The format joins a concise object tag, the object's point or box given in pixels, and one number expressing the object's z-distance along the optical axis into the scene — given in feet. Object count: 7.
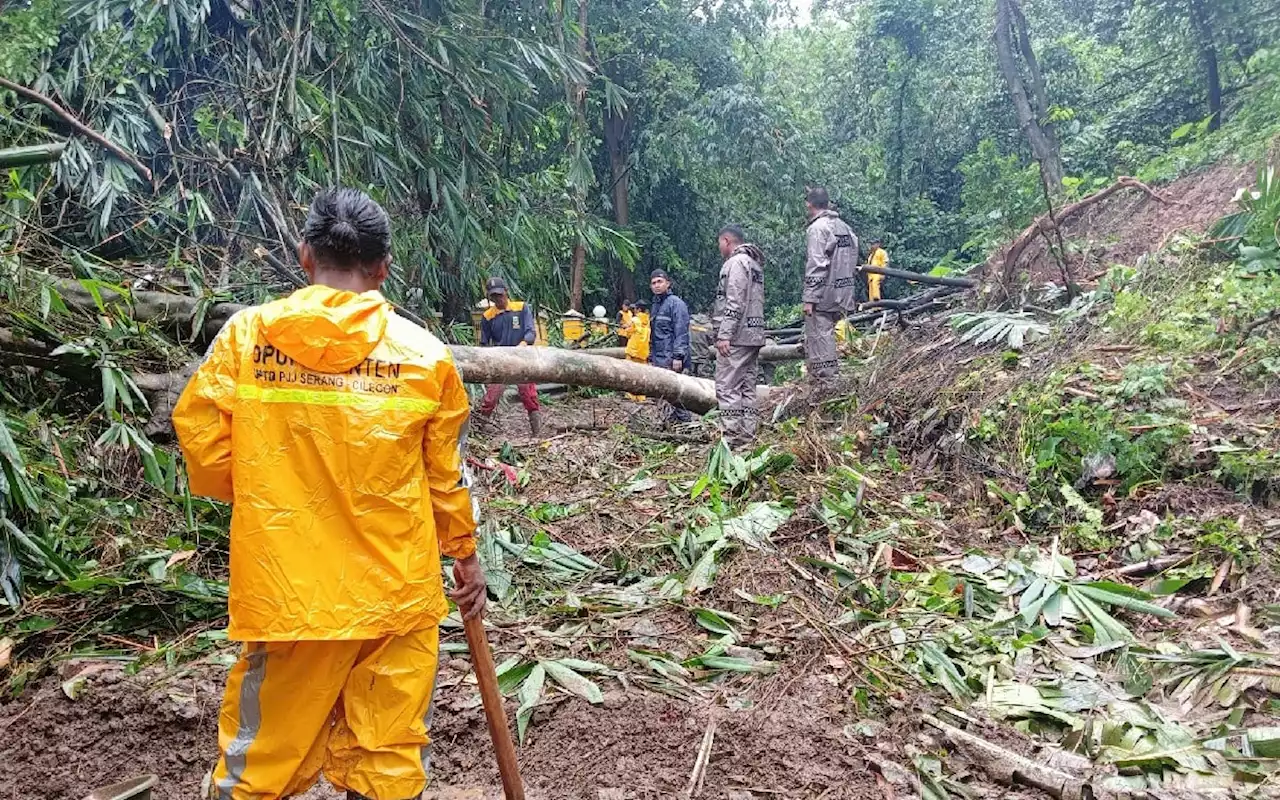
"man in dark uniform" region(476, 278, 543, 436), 24.26
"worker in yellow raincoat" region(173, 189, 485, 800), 5.89
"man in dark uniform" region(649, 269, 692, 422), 26.96
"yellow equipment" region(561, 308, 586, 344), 39.17
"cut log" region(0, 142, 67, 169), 7.88
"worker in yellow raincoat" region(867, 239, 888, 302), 39.46
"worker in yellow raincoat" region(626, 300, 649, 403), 30.53
